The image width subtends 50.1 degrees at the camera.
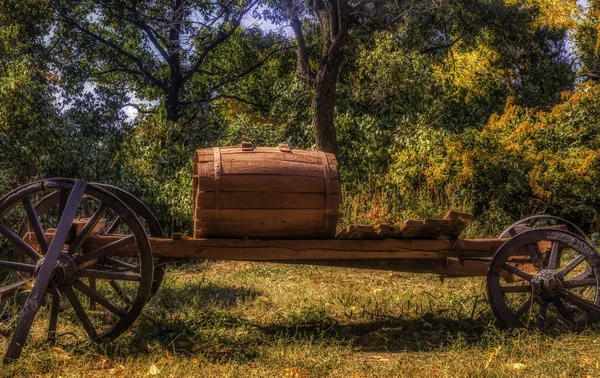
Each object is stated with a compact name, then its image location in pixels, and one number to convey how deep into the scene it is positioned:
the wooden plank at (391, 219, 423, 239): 4.71
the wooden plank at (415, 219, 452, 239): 4.76
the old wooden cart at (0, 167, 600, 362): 4.27
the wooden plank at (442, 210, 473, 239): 4.81
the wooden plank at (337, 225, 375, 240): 4.73
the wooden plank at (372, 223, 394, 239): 4.77
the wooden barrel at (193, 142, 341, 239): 4.55
